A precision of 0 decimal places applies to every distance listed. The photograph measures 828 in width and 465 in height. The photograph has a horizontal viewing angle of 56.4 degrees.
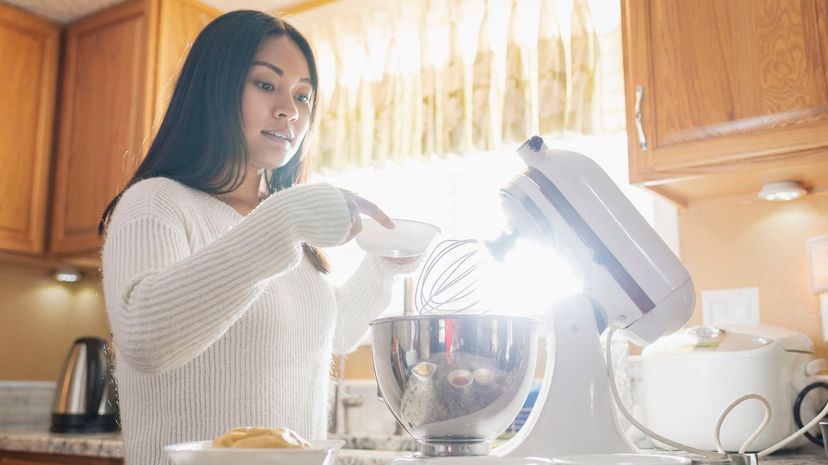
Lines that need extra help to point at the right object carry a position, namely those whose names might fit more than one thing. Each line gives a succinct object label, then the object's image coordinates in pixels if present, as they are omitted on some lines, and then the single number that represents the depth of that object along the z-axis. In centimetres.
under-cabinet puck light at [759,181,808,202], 169
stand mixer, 72
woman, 85
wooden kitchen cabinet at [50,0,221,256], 258
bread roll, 58
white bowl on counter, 55
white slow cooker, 139
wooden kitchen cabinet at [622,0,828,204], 151
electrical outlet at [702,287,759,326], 181
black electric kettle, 233
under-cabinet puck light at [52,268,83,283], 290
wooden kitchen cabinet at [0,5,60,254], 261
